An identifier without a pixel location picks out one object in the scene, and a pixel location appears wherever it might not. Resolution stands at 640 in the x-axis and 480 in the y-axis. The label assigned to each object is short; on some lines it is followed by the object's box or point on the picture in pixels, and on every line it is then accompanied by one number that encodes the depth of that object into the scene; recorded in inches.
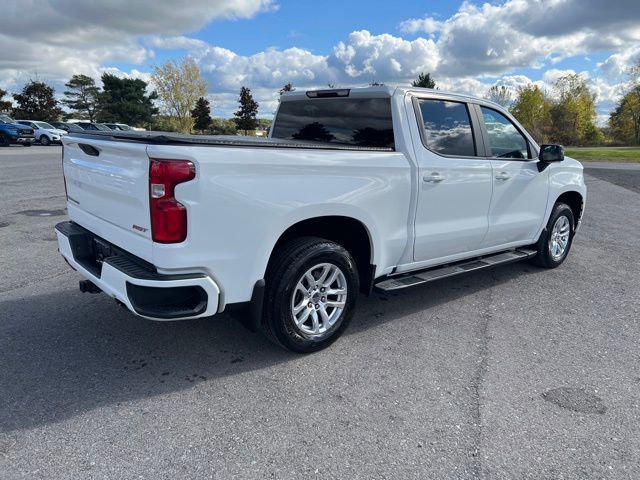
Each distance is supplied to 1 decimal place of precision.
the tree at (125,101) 2440.9
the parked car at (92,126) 1224.7
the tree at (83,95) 2539.4
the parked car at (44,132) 1309.1
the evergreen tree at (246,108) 2479.0
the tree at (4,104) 2303.2
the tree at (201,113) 2311.8
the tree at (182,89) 2284.7
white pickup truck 110.8
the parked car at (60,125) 1438.6
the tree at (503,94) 2273.9
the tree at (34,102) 2338.8
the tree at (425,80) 1611.0
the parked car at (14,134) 1227.2
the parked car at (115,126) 1410.1
